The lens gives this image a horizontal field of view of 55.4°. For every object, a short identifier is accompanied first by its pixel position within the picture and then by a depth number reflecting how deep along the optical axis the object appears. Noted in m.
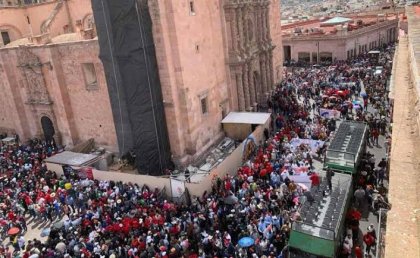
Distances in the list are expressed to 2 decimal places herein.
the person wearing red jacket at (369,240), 12.80
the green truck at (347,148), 16.70
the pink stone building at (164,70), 20.69
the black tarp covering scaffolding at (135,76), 19.75
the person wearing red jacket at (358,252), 12.55
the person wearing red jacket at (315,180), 15.77
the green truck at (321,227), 12.30
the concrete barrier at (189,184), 17.72
